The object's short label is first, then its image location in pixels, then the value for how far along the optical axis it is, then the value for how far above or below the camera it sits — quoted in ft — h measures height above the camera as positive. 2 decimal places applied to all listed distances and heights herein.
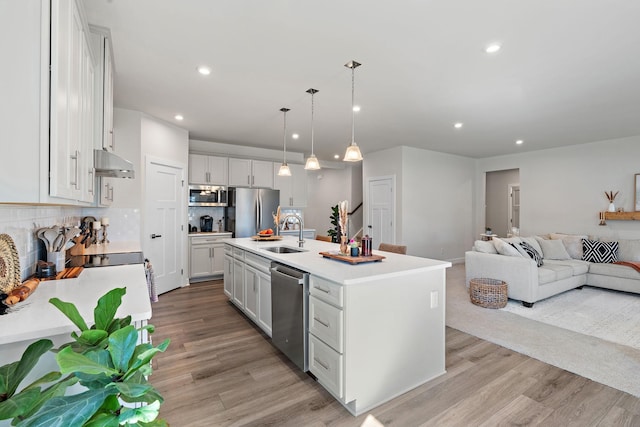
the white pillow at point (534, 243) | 16.25 -1.42
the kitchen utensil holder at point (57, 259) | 6.34 -0.96
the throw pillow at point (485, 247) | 15.21 -1.55
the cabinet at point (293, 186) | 21.38 +2.05
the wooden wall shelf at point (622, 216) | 17.01 +0.07
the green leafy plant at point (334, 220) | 25.30 -0.47
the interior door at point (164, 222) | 14.37 -0.42
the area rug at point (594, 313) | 10.54 -3.90
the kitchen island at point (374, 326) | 6.46 -2.54
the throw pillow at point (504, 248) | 14.21 -1.54
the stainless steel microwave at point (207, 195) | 18.43 +1.17
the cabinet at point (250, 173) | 19.53 +2.72
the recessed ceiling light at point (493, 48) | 7.92 +4.43
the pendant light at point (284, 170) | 13.01 +1.91
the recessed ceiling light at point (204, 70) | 9.27 +4.46
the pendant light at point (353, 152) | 9.50 +1.96
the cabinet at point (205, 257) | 17.44 -2.50
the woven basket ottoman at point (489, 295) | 12.98 -3.38
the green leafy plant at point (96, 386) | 2.24 -1.35
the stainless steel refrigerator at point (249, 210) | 18.66 +0.26
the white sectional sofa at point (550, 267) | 13.35 -2.43
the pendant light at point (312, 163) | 12.04 +2.05
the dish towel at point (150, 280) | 9.37 -2.08
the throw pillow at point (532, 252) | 14.73 -1.74
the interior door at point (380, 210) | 21.35 +0.38
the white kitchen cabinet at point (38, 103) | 3.27 +1.28
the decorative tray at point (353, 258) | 7.83 -1.14
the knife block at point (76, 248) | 8.92 -1.02
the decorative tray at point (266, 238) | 13.21 -1.02
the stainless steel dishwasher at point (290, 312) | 7.65 -2.62
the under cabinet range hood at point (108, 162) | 6.83 +1.17
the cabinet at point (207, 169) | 18.17 +2.72
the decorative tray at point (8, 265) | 4.42 -0.80
